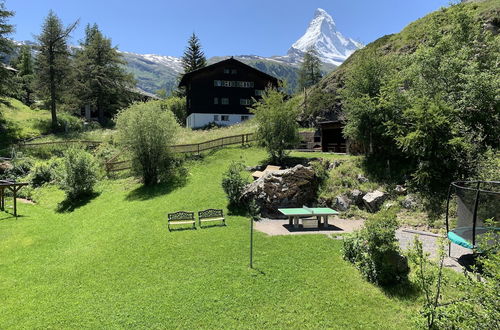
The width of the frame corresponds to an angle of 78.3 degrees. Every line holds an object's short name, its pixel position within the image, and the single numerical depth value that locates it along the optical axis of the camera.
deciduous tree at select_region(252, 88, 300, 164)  24.88
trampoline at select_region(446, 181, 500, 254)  9.23
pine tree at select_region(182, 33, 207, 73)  63.44
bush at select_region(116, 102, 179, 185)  22.84
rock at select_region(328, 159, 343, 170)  22.06
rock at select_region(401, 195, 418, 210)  16.02
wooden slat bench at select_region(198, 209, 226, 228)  15.73
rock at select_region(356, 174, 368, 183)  19.50
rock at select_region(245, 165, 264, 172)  24.68
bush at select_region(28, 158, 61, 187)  27.94
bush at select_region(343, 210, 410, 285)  8.98
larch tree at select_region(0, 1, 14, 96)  37.31
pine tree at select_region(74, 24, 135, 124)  48.25
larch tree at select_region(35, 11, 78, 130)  42.66
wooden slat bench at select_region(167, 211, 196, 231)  15.44
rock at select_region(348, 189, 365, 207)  17.91
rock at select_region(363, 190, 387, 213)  17.09
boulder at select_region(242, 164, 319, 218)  17.58
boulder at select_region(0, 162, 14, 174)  29.17
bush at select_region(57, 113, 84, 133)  43.97
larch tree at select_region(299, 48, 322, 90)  85.31
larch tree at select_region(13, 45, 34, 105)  58.19
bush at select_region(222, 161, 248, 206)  18.16
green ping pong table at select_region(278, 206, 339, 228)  15.03
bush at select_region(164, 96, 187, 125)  61.16
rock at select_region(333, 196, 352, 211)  17.75
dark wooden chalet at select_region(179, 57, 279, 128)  48.47
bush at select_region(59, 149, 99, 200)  22.92
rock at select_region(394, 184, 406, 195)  17.23
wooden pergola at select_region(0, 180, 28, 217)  20.75
